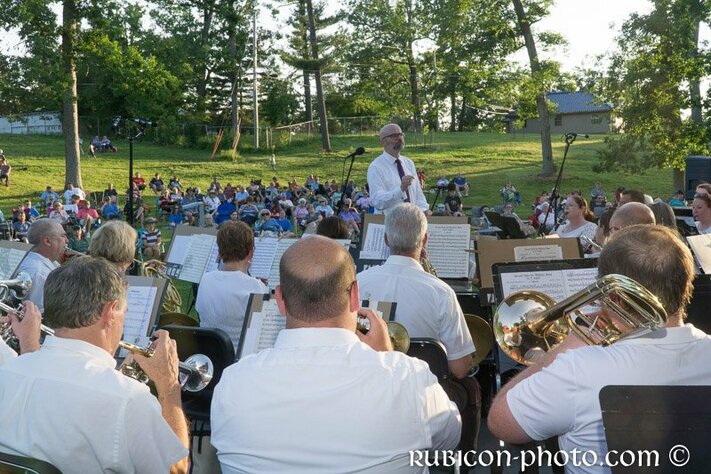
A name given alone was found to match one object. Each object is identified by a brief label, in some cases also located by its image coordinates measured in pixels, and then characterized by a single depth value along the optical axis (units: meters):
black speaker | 20.45
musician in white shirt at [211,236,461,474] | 2.48
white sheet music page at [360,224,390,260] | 6.76
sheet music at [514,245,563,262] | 5.51
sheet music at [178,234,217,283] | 7.69
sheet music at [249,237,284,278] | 7.32
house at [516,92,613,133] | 66.69
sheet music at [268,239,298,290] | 6.78
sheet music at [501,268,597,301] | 4.33
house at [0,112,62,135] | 45.88
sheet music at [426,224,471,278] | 6.53
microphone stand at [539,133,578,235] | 11.72
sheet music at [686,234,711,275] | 5.54
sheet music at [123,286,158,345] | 4.36
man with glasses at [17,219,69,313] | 5.84
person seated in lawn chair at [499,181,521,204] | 30.17
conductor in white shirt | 7.74
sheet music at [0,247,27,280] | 5.94
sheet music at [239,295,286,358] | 3.90
